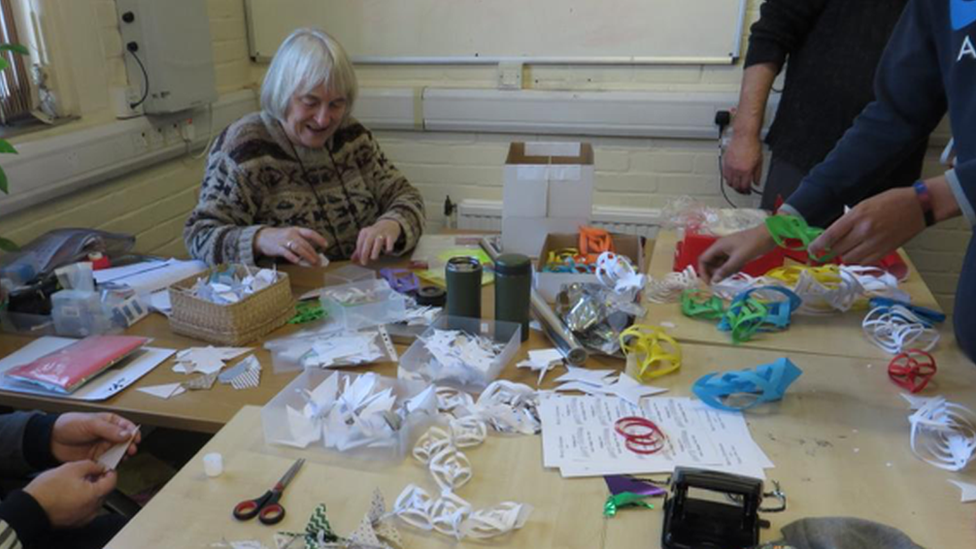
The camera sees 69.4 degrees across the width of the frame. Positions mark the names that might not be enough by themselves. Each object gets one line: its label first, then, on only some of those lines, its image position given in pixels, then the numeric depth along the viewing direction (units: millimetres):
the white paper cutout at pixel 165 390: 1295
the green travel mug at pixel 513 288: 1378
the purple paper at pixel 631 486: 943
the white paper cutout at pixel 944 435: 995
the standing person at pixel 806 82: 2023
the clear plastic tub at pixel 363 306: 1512
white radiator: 2893
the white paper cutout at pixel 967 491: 924
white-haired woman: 1777
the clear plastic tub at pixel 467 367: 1253
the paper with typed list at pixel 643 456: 995
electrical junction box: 2332
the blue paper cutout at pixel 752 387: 1137
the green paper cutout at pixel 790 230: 1342
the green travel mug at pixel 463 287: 1413
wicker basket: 1448
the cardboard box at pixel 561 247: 1546
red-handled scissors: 896
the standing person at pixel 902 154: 1160
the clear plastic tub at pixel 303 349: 1366
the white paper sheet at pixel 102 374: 1313
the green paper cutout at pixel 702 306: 1441
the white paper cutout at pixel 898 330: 1322
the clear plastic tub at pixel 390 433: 1034
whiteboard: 2611
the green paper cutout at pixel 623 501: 913
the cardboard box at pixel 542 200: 1760
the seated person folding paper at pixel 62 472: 1088
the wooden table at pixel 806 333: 1327
